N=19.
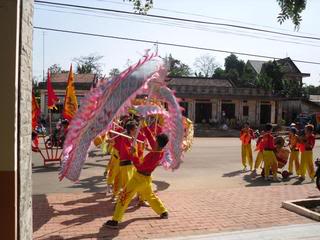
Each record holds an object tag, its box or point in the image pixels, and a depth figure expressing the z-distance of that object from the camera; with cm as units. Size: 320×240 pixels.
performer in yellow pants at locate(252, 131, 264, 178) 1009
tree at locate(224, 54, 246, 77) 4866
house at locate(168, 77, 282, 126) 3418
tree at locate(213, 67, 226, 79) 4654
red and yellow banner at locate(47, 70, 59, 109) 1044
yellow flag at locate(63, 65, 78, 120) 922
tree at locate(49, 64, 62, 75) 5257
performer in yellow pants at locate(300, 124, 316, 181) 948
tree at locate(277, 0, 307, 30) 517
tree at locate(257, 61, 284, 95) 3753
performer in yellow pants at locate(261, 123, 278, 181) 965
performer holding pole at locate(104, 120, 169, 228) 550
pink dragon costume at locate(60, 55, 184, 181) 499
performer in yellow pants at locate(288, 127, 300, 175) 1005
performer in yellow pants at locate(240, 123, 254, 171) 1132
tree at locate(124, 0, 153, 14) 599
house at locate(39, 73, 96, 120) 3284
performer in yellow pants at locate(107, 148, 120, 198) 688
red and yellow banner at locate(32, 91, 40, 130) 1012
